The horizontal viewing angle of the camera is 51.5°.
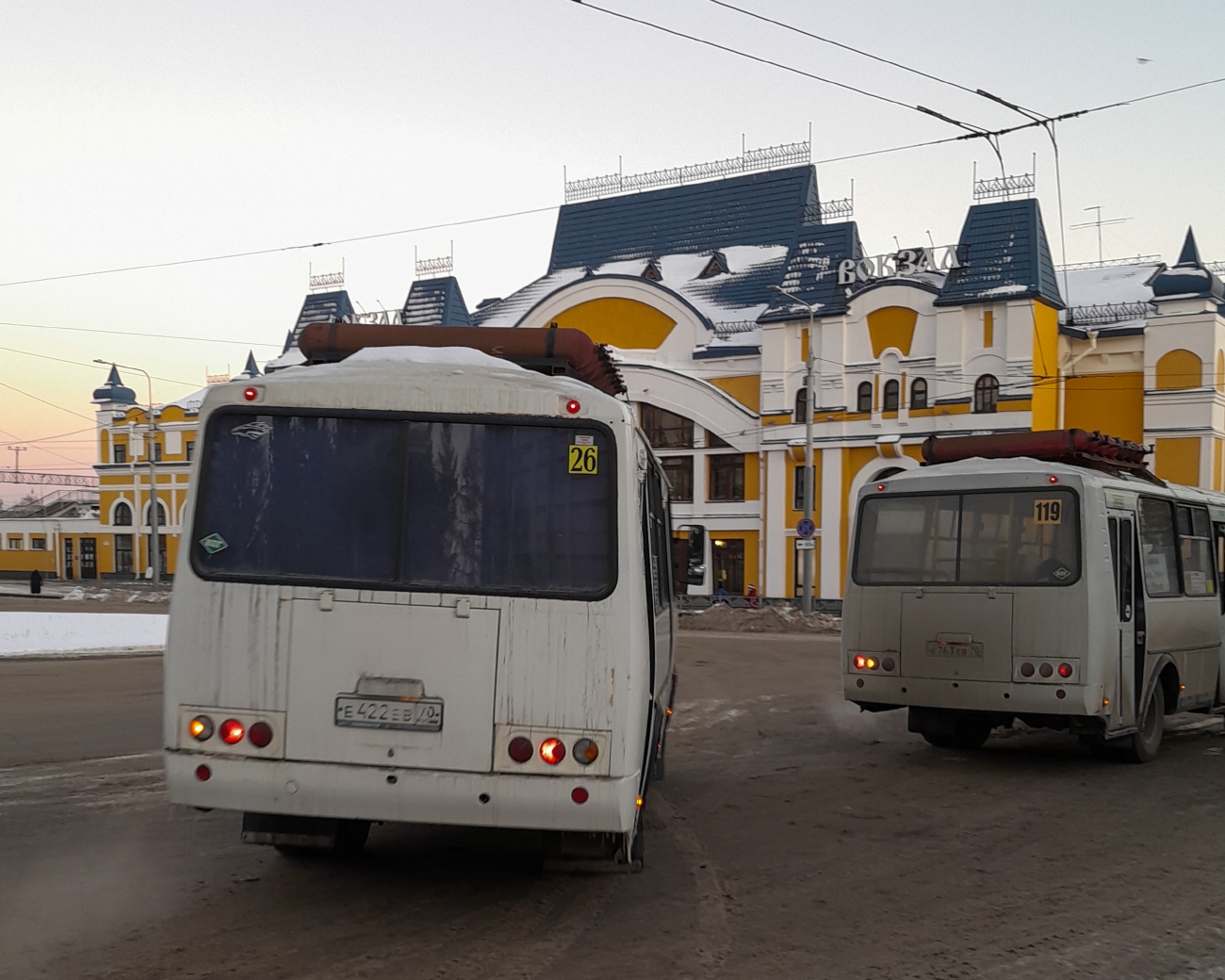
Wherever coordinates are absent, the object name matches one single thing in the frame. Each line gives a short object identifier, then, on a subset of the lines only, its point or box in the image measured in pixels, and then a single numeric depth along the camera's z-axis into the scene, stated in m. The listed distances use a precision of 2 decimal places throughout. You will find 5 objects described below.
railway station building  45.91
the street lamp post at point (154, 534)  54.82
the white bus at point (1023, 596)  10.55
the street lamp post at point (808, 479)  38.84
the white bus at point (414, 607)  5.66
